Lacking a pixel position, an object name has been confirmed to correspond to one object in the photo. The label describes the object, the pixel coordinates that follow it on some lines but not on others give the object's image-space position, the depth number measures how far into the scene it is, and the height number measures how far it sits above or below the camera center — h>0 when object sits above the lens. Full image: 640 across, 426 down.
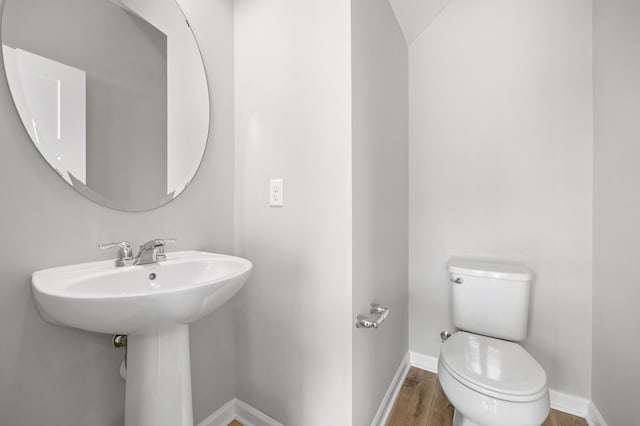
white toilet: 0.91 -0.61
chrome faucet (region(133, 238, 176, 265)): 0.90 -0.14
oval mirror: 0.78 +0.42
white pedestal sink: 0.61 -0.24
